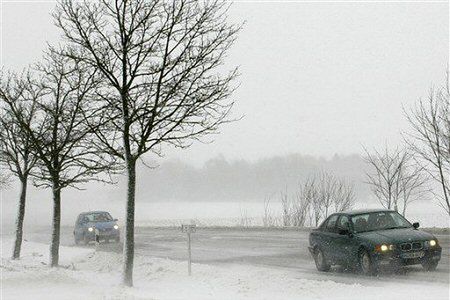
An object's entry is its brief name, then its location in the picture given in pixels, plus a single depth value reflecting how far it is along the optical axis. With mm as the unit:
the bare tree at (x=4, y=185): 40950
